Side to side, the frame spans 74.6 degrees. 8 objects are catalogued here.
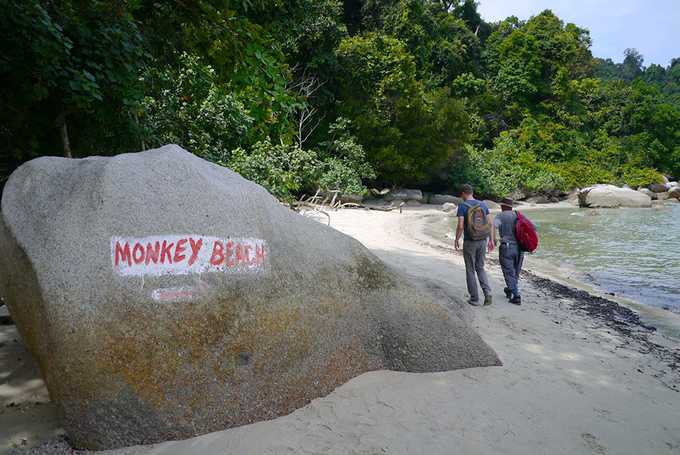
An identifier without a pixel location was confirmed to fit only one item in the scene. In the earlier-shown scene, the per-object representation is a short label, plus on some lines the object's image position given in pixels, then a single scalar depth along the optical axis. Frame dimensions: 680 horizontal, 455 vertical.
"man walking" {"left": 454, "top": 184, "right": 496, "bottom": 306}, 6.31
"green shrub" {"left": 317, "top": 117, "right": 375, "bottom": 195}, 22.89
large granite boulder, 2.76
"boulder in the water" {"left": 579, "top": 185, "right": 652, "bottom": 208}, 32.16
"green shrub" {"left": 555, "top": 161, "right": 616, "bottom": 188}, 37.44
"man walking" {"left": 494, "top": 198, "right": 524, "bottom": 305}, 6.72
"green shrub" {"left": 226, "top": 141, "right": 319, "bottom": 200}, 11.39
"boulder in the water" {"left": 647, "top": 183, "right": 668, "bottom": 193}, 39.47
